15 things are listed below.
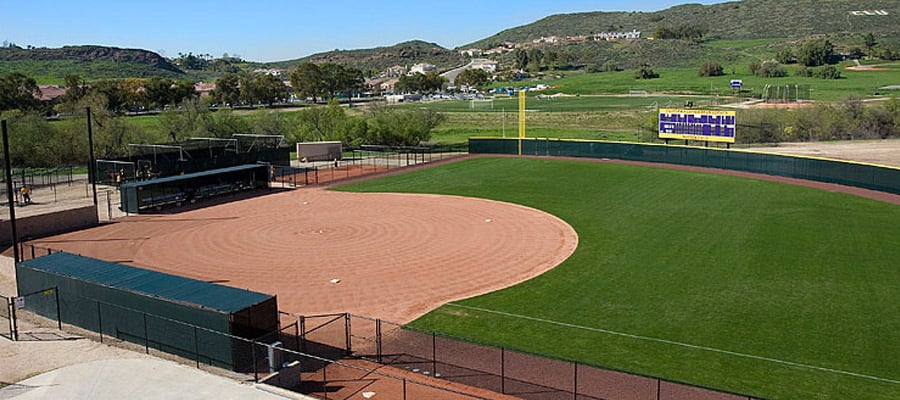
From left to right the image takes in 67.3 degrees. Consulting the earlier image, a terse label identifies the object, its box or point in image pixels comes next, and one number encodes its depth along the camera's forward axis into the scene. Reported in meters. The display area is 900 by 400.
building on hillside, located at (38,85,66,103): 119.68
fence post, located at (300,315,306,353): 20.77
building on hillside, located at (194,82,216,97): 164.20
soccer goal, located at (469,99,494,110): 141.50
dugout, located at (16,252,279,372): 19.55
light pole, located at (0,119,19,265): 26.65
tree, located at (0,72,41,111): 97.94
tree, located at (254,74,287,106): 145.00
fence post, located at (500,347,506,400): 18.11
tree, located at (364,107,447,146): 79.44
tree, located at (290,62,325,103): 150.25
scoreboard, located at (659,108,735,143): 62.53
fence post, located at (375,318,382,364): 20.55
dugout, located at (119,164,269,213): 43.50
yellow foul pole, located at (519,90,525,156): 68.81
